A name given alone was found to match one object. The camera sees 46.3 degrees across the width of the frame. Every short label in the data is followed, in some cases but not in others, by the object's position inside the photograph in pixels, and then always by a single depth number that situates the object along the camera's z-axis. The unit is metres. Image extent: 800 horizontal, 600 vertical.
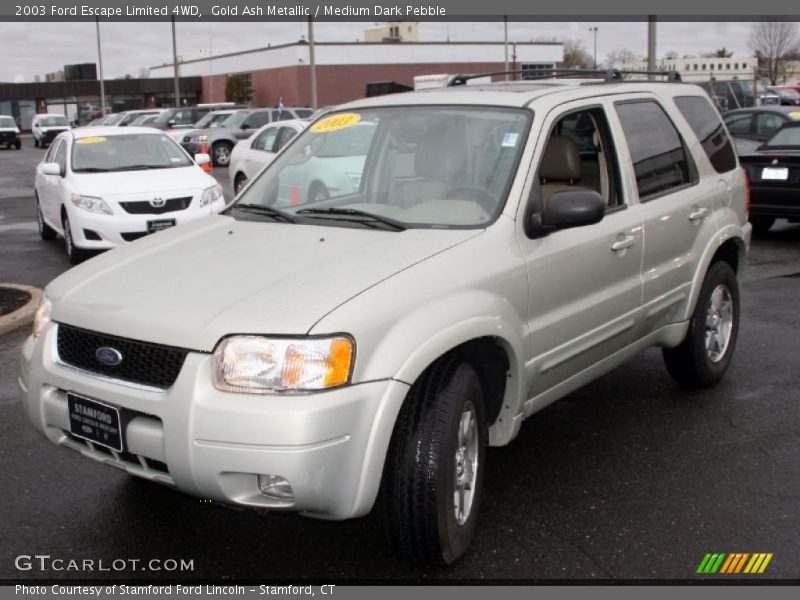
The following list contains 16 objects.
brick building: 68.56
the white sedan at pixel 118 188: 10.48
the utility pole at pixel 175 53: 48.94
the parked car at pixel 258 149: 15.64
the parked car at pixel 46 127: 47.84
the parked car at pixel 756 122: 15.23
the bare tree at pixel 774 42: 62.41
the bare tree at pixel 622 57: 84.70
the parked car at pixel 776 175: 11.35
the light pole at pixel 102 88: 61.56
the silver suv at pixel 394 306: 3.17
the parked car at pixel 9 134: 46.00
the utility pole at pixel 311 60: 26.99
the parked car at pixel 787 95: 42.56
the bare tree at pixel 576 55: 95.94
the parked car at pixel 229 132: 27.79
